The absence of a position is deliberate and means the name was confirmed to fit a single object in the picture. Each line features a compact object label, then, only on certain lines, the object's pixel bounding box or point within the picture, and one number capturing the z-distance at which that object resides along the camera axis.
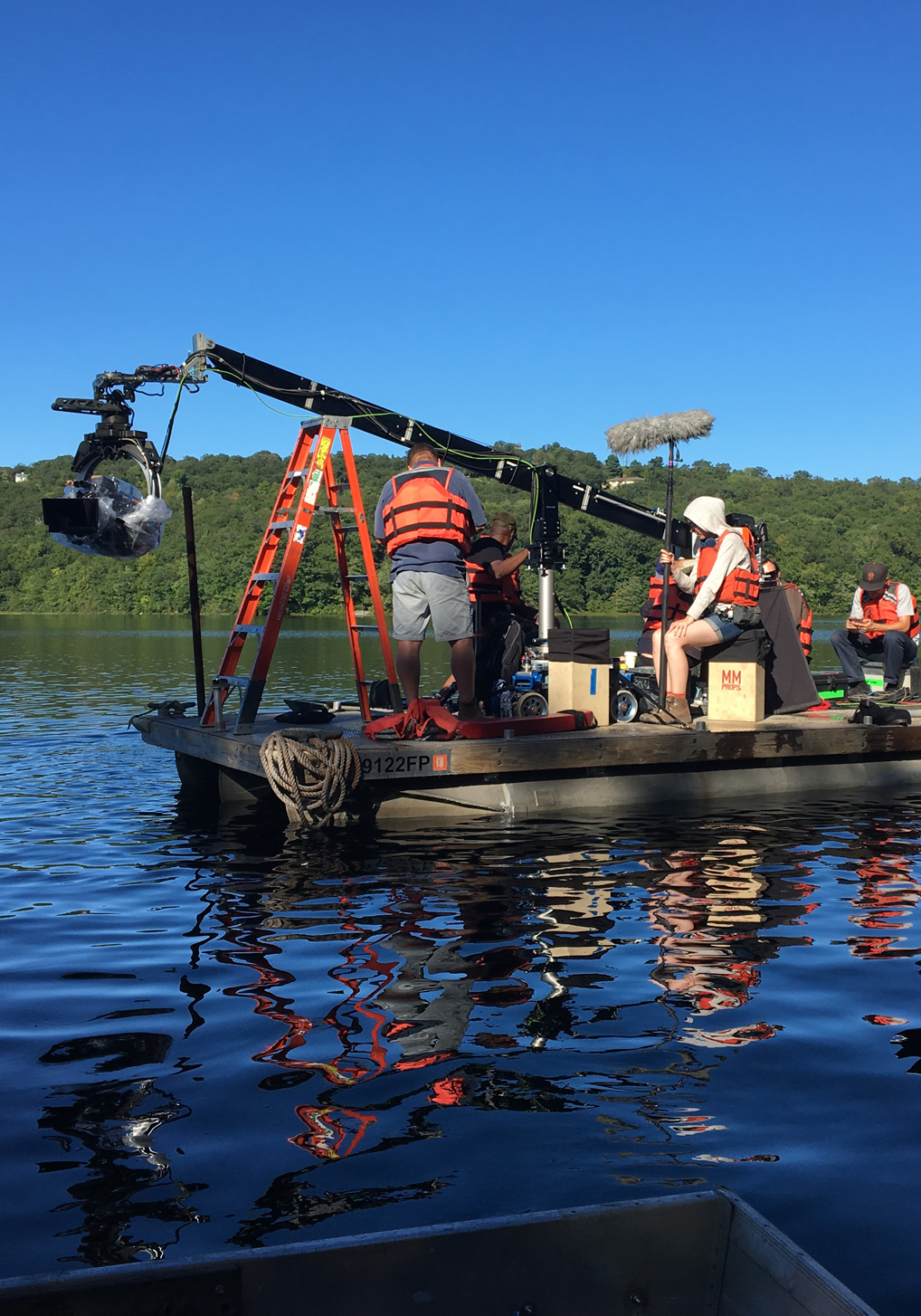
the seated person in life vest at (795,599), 10.58
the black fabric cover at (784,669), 10.34
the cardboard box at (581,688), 9.70
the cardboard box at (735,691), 10.07
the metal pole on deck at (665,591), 9.75
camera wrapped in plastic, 8.03
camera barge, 8.18
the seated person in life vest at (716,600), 9.79
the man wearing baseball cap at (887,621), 11.85
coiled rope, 7.58
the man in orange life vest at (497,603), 9.96
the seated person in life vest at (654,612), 10.80
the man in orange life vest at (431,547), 8.27
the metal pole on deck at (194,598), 9.49
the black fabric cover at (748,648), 10.11
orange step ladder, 8.75
